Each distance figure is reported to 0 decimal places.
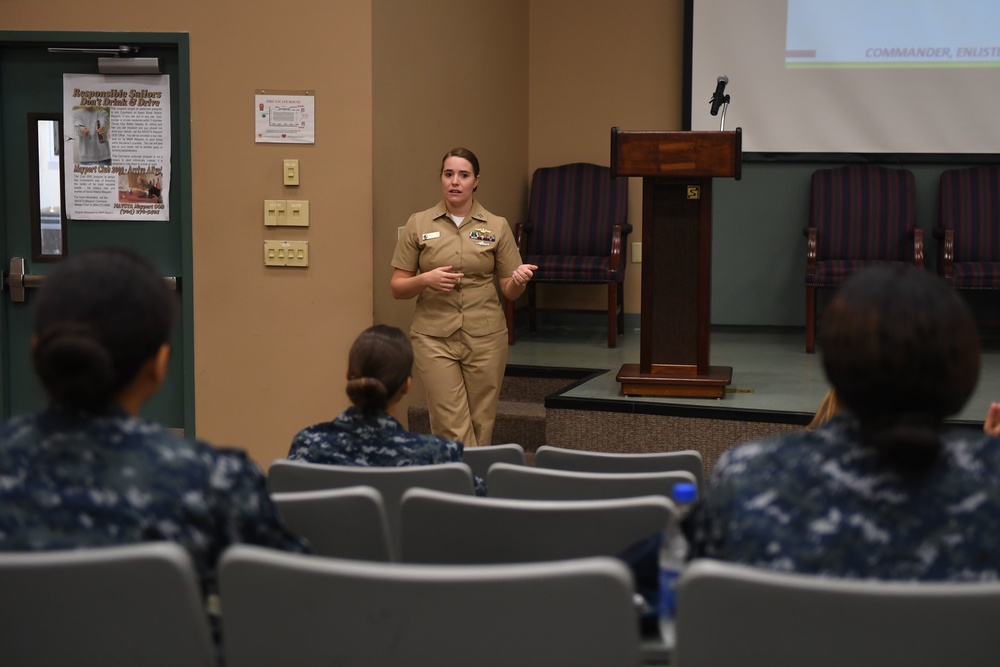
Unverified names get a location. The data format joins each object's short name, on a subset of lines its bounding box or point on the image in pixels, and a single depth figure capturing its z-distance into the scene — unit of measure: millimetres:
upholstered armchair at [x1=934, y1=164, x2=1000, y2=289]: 5964
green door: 4668
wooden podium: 4211
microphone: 4348
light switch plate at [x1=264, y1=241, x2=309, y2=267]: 4629
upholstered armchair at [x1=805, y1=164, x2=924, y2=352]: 6160
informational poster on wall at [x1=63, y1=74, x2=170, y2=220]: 4668
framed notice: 4578
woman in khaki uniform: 4262
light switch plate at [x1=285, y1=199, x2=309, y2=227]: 4605
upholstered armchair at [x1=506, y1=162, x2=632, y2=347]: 6461
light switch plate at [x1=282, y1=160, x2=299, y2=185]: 4594
